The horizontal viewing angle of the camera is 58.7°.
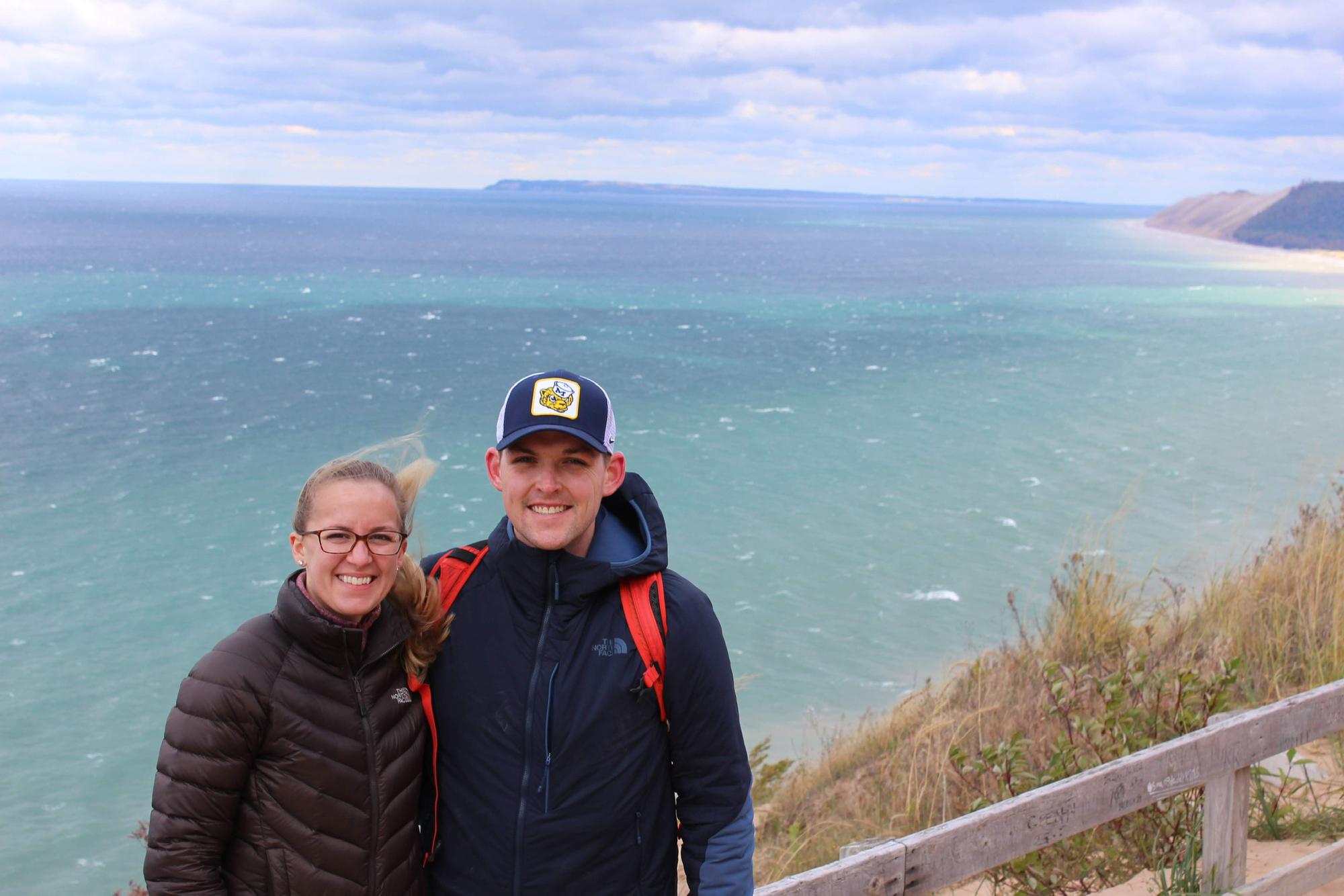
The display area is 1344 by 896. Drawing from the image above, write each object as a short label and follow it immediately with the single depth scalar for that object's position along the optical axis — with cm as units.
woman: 213
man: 233
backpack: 231
